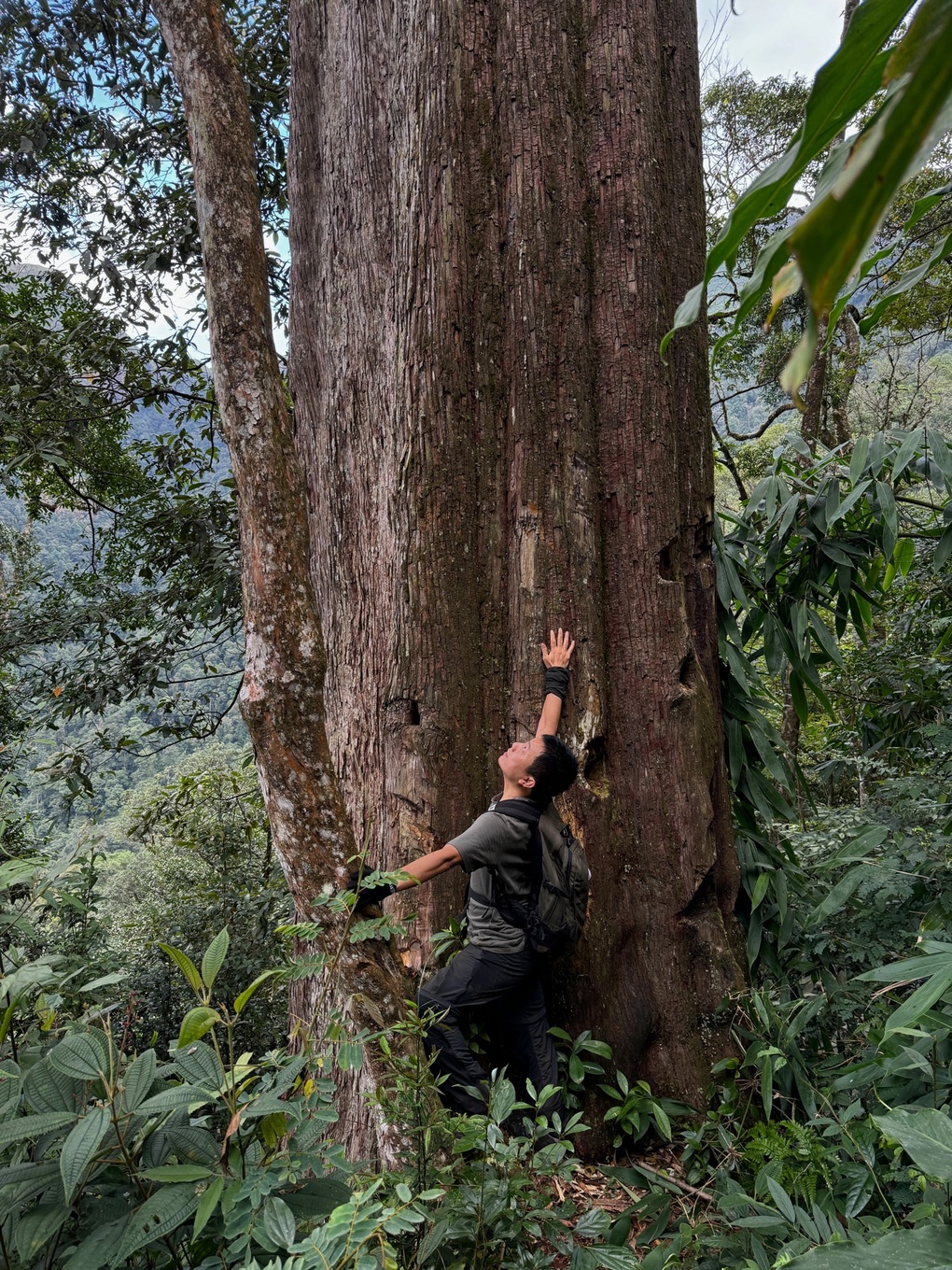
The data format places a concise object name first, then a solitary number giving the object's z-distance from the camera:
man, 2.63
